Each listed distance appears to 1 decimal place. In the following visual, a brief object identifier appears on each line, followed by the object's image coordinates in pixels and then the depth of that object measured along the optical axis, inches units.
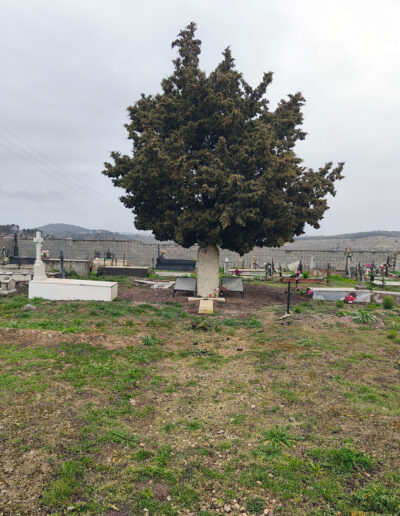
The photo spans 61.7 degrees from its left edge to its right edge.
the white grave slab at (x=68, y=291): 521.3
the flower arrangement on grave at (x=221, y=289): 627.6
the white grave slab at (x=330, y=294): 608.7
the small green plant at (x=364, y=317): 438.6
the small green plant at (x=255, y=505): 130.9
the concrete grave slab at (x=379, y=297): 602.5
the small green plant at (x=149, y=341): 333.2
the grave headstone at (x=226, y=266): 1034.1
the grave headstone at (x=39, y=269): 541.8
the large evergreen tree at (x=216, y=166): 523.2
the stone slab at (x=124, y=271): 856.3
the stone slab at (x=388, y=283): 782.5
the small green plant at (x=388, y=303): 531.4
